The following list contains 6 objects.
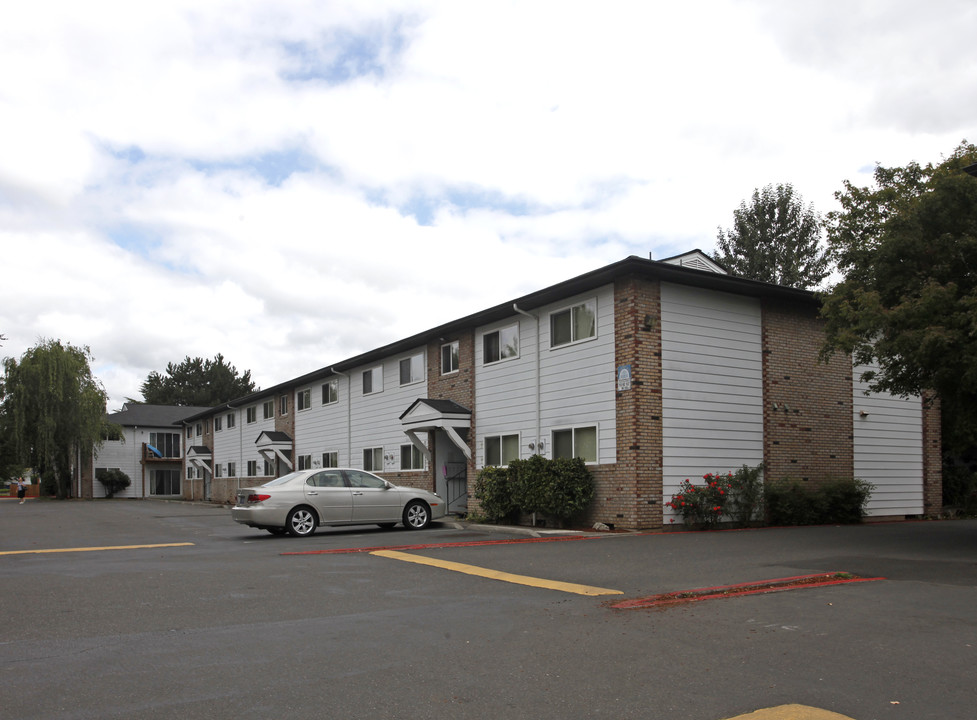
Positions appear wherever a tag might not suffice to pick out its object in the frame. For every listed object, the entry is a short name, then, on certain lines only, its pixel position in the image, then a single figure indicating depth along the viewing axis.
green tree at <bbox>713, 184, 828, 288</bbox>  50.16
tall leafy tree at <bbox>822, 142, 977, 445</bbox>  11.99
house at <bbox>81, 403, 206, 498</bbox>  60.62
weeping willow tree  48.84
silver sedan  16.52
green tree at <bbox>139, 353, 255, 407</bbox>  90.94
